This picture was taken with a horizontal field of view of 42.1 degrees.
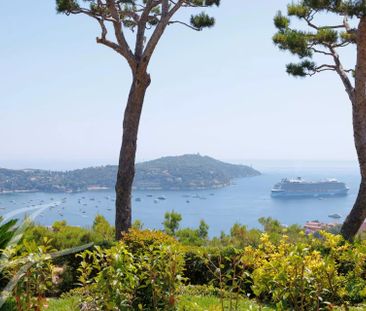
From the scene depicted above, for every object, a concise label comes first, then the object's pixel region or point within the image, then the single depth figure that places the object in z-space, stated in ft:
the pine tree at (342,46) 24.13
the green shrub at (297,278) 8.13
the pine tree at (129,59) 25.49
